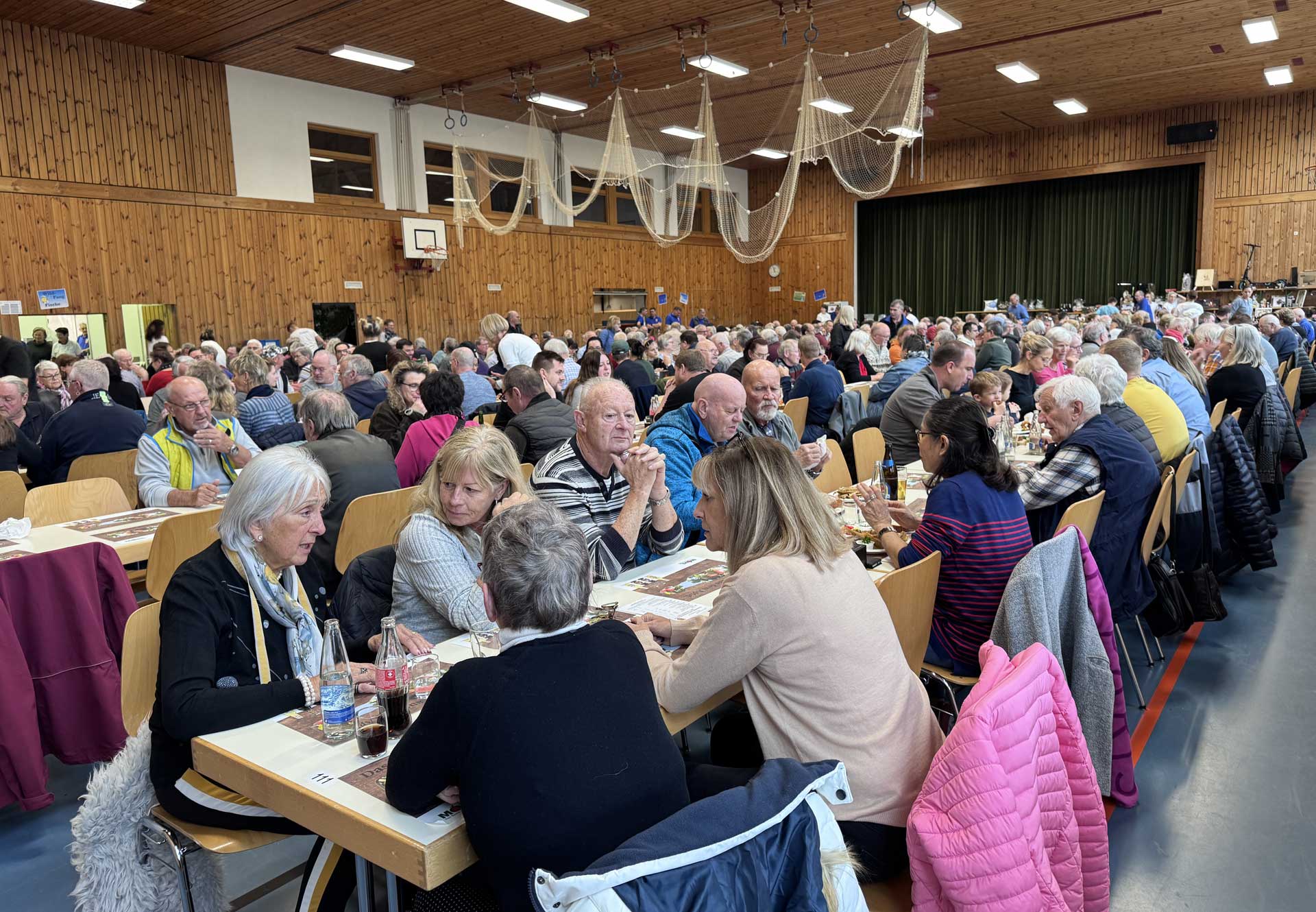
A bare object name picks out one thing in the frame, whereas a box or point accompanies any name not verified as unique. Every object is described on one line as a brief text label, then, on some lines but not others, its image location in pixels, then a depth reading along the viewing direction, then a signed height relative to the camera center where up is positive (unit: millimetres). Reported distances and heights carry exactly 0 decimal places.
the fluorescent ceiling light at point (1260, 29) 11609 +3632
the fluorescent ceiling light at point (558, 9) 9930 +3567
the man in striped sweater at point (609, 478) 3127 -544
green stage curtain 18375 +1650
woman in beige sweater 1936 -760
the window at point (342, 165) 14023 +2721
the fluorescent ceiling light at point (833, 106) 8250 +1957
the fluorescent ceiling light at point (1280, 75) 14359 +3728
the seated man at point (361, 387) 7086 -388
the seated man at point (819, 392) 7152 -544
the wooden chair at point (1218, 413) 5820 -667
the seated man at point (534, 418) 5043 -489
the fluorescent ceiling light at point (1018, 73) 13523 +3683
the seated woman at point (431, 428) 4812 -490
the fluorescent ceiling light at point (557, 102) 13606 +3665
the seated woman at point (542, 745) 1481 -686
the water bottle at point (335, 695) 1918 -751
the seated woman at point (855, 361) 10305 -452
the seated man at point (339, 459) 4074 -556
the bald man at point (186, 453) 4398 -554
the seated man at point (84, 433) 5395 -518
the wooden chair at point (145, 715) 2100 -943
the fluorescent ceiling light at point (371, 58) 11773 +3692
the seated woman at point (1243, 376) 6438 -471
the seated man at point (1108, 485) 3654 -693
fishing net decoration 8102 +1915
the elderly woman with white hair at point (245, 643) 1998 -709
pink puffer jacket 1553 -864
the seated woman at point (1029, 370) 7219 -427
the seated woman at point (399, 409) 5633 -454
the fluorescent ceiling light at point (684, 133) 9242 +2004
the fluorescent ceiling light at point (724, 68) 12080 +3470
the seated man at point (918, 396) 5328 -442
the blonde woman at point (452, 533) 2596 -581
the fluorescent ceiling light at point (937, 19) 10305 +3455
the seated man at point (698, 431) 3863 -448
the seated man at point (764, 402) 4512 -385
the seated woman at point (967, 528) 2861 -661
